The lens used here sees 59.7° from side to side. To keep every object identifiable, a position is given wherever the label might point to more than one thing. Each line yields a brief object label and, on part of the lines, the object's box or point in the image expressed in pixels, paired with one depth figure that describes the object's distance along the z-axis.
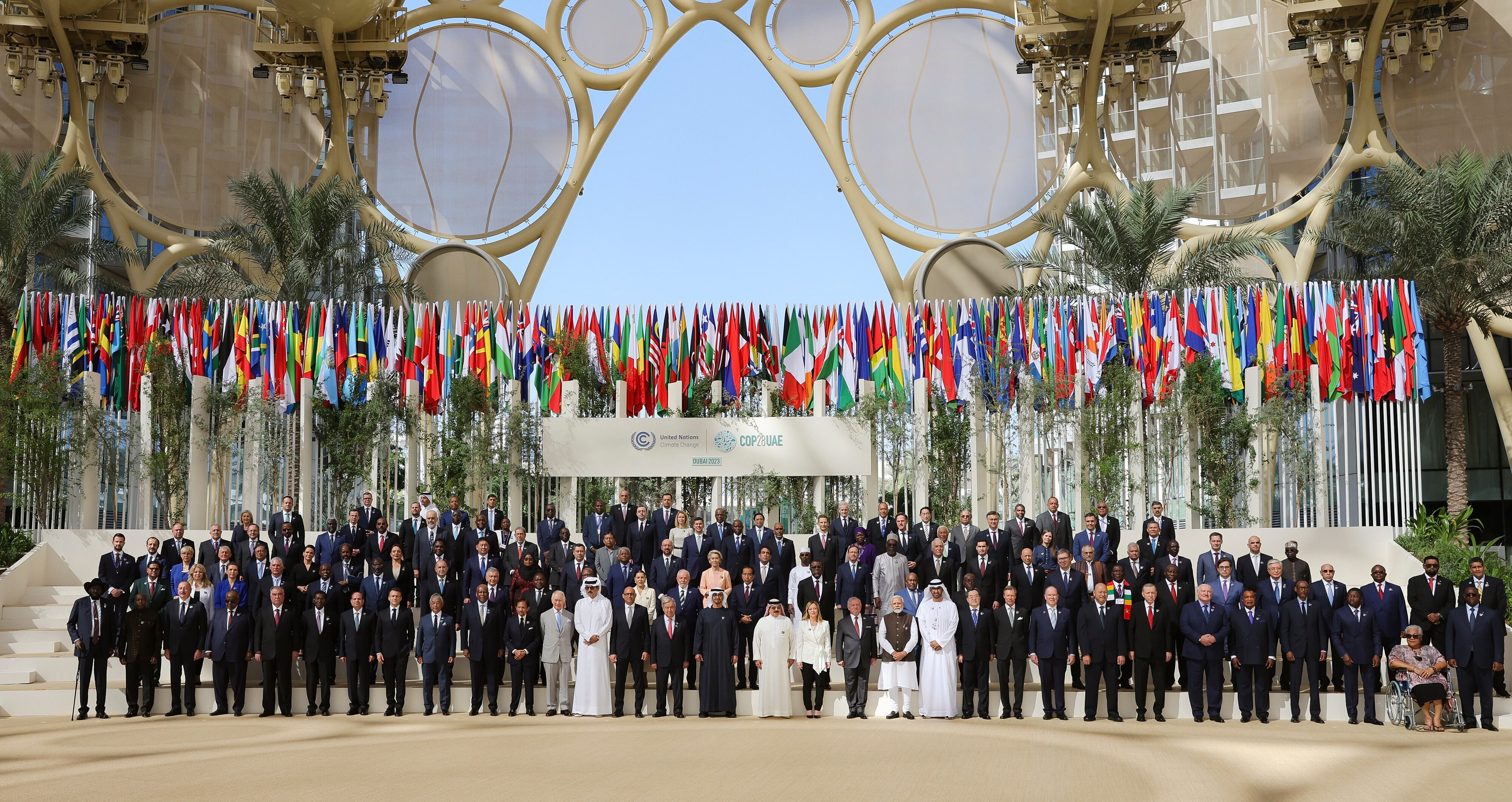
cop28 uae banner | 17.23
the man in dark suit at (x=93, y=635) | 12.00
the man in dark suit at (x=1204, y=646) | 11.70
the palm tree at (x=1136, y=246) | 19.34
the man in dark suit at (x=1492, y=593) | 11.84
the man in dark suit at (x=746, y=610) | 12.53
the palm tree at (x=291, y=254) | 20.20
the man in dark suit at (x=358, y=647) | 12.13
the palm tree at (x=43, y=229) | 18.91
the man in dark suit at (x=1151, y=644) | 11.88
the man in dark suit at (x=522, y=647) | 12.16
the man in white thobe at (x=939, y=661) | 12.02
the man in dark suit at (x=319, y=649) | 12.23
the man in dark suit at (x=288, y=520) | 13.87
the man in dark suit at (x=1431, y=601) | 12.02
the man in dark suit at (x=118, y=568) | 13.32
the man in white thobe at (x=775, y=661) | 12.03
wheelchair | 11.52
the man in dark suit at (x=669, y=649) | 12.17
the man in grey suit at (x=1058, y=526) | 14.02
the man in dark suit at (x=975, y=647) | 11.98
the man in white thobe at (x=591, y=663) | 12.23
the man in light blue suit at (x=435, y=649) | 12.13
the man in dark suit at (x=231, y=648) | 12.11
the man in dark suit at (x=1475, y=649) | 11.55
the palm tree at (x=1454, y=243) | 17.88
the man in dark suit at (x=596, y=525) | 14.52
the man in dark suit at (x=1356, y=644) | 11.73
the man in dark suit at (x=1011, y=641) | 11.96
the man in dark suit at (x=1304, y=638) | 11.82
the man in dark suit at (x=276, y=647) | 12.10
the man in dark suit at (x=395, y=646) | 12.13
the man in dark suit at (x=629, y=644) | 12.30
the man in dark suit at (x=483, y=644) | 12.23
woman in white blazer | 12.05
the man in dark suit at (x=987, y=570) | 13.07
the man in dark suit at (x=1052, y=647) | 11.88
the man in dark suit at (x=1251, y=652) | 11.67
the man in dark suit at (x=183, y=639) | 12.17
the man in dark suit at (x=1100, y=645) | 11.84
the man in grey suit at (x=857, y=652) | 12.02
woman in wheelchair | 11.39
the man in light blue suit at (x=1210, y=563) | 12.71
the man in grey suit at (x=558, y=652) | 12.27
